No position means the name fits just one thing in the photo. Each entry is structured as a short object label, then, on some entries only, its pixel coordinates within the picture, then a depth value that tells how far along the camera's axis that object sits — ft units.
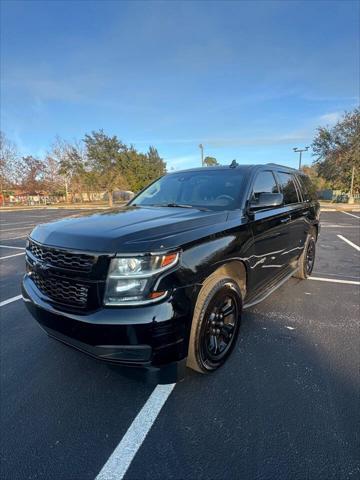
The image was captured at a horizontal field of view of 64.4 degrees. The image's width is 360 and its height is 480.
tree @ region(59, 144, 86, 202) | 147.10
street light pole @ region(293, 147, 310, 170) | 96.73
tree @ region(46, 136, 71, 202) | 158.46
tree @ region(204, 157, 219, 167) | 245.73
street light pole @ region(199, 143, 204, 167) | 112.26
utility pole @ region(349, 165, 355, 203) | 94.90
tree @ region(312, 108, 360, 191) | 94.84
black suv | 6.23
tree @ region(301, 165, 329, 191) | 175.73
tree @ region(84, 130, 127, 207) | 126.00
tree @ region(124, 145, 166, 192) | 133.59
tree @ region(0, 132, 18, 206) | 155.12
